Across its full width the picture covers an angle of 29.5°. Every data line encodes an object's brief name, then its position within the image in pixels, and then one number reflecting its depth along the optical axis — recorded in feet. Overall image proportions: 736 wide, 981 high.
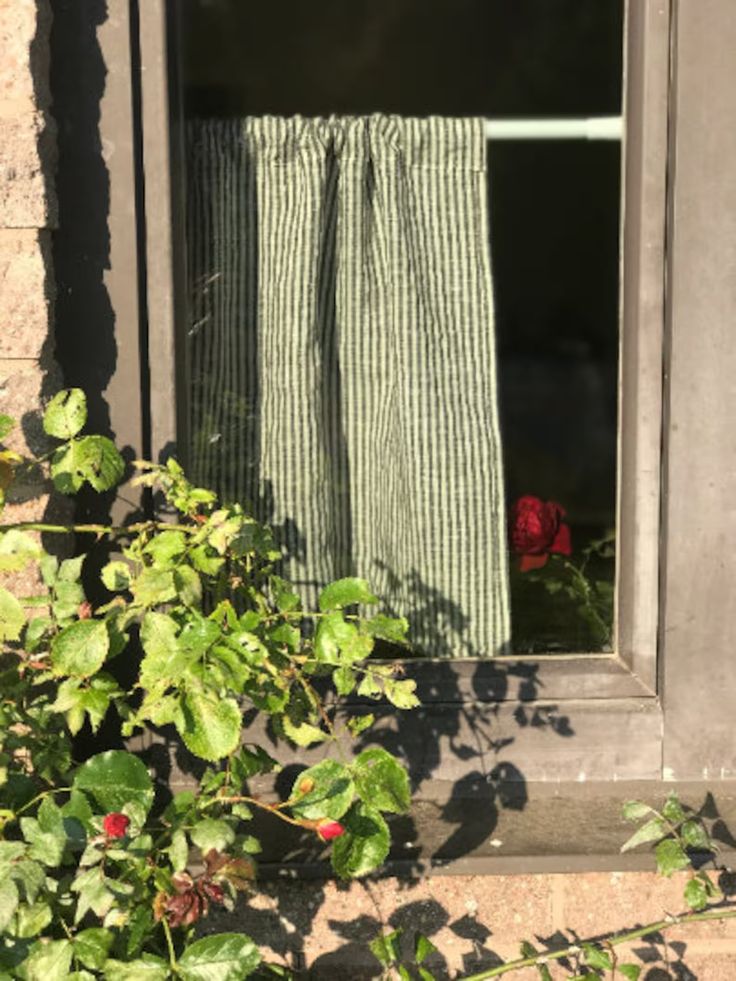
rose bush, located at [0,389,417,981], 5.90
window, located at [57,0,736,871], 7.04
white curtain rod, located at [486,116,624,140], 8.09
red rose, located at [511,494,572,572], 9.36
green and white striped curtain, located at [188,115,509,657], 7.76
